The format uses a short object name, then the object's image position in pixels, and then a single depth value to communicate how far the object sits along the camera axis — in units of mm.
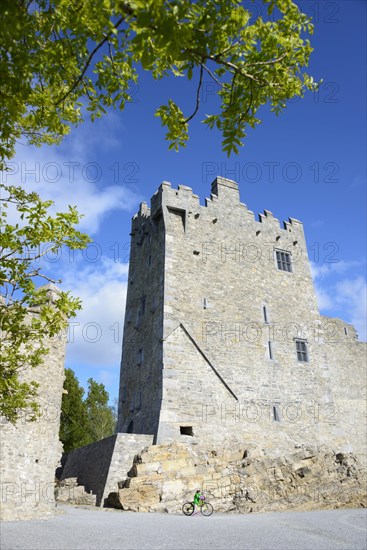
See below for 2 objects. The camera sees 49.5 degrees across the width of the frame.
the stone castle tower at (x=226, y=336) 18375
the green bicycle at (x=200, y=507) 13627
